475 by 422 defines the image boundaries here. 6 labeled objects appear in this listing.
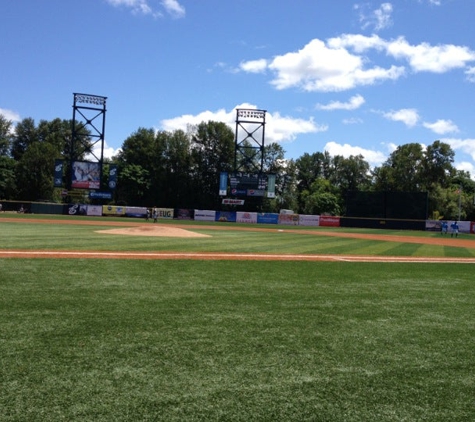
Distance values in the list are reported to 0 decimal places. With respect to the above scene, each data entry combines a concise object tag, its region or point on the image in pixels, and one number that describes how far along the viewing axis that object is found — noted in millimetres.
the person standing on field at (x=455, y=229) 38644
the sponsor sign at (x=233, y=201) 55000
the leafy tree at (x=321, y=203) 87250
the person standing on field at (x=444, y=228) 43534
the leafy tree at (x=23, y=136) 82000
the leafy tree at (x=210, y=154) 77188
